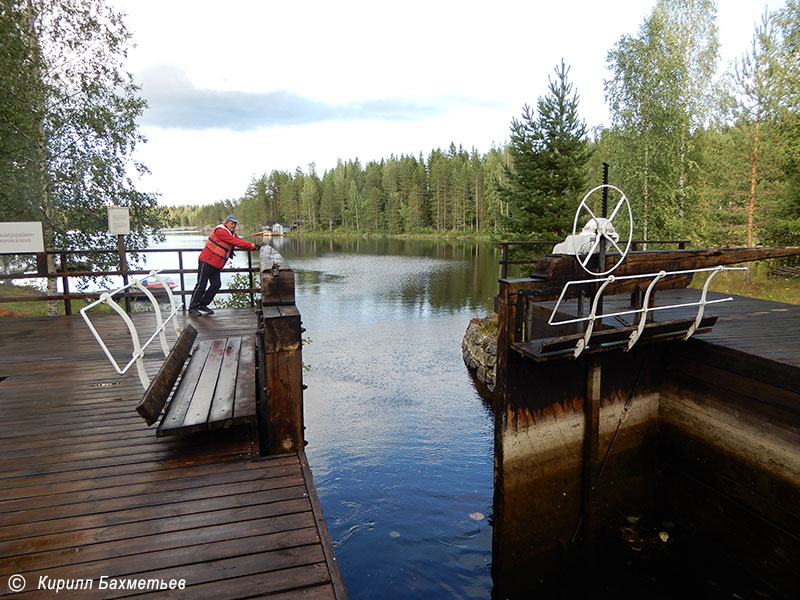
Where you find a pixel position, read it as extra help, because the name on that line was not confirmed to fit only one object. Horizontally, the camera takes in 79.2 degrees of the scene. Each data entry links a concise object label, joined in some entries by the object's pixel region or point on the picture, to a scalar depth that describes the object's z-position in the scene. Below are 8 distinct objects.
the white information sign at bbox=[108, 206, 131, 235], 9.16
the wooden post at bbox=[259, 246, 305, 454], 3.71
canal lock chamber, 5.36
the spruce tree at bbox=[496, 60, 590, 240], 17.48
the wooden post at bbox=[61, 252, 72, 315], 8.45
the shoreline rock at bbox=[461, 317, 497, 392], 14.52
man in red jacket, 7.94
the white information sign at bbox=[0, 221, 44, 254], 9.02
